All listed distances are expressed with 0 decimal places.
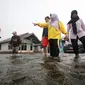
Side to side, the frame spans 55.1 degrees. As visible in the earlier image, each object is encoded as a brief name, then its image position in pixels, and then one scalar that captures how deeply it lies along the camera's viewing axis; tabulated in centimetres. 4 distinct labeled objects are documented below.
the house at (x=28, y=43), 1868
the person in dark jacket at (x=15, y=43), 525
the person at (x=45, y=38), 341
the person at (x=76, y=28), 292
